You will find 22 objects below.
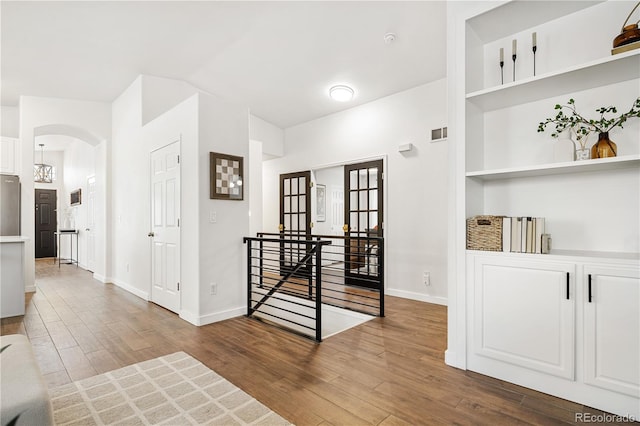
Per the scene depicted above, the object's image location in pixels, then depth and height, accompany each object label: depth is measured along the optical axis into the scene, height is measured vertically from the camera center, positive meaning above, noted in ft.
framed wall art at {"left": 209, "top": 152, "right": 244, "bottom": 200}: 11.74 +1.38
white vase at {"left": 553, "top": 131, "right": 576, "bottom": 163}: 7.00 +1.37
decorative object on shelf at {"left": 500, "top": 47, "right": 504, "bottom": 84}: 8.27 +3.75
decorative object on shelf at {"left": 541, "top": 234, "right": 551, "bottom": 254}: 7.07 -0.73
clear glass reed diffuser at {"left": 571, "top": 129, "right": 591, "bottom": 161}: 6.93 +1.35
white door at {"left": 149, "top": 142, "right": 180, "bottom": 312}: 12.80 -0.57
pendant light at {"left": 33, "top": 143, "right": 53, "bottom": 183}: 28.86 +3.73
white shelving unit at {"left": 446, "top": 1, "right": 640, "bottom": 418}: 6.42 +0.46
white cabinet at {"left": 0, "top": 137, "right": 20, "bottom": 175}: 16.93 +3.07
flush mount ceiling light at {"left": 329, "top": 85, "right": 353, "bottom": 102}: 15.81 +5.93
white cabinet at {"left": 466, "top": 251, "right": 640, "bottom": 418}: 6.01 -2.35
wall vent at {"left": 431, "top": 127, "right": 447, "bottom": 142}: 14.16 +3.45
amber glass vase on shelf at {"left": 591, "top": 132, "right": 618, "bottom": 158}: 6.57 +1.31
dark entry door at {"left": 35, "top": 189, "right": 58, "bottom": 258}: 31.24 -0.80
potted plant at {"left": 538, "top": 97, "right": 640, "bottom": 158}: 6.59 +1.93
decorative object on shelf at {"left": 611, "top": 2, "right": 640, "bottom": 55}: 6.14 +3.34
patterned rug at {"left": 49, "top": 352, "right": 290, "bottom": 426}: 5.98 -3.82
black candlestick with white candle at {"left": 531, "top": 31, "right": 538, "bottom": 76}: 7.73 +4.05
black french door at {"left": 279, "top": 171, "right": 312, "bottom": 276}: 20.62 +0.56
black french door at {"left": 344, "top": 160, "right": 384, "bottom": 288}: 16.76 +0.19
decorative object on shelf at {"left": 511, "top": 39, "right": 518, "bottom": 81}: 8.02 +4.03
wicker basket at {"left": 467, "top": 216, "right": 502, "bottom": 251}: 7.56 -0.50
